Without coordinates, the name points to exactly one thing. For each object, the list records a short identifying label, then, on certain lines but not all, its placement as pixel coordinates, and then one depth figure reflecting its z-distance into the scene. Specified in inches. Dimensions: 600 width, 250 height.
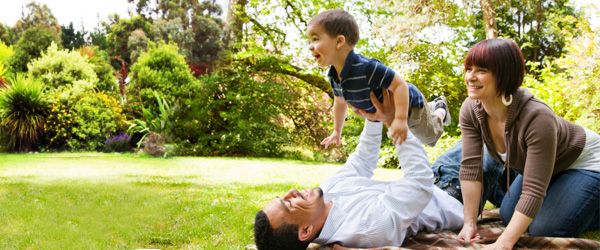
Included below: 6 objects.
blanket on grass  72.3
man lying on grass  71.5
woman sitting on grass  70.6
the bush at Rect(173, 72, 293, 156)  302.0
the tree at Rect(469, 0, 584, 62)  507.5
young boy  85.4
